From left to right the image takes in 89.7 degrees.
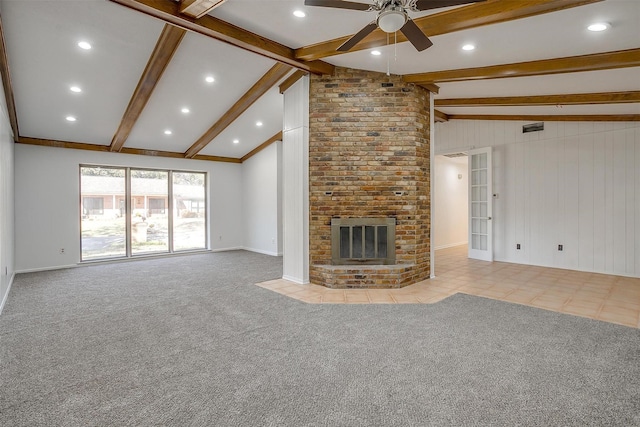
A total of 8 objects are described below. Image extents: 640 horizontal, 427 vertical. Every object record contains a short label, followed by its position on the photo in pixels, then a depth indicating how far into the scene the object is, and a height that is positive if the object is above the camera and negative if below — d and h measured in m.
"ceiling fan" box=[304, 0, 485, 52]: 2.37 +1.53
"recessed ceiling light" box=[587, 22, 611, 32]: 2.95 +1.71
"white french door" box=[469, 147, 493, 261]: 6.91 +0.12
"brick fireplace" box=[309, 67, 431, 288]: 4.83 +0.83
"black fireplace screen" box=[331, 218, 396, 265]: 4.81 -0.44
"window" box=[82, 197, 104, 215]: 7.01 +0.16
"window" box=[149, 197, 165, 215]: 7.93 +0.15
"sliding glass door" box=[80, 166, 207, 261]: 7.11 +0.03
